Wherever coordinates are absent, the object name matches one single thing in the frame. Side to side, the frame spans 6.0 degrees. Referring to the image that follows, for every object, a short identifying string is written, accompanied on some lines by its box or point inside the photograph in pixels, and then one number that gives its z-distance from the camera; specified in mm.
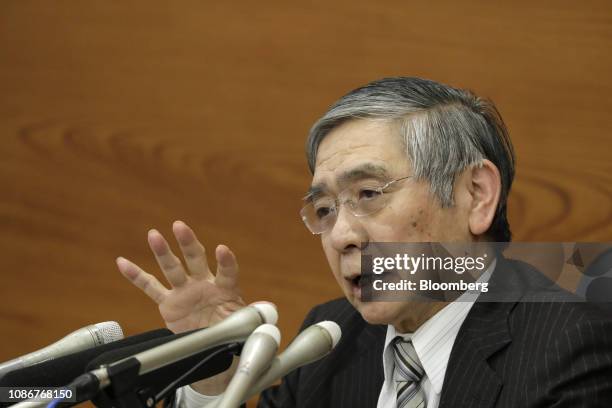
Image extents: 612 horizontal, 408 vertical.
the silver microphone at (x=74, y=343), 5227
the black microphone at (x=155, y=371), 5122
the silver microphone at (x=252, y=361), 5130
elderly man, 5402
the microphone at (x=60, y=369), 5187
